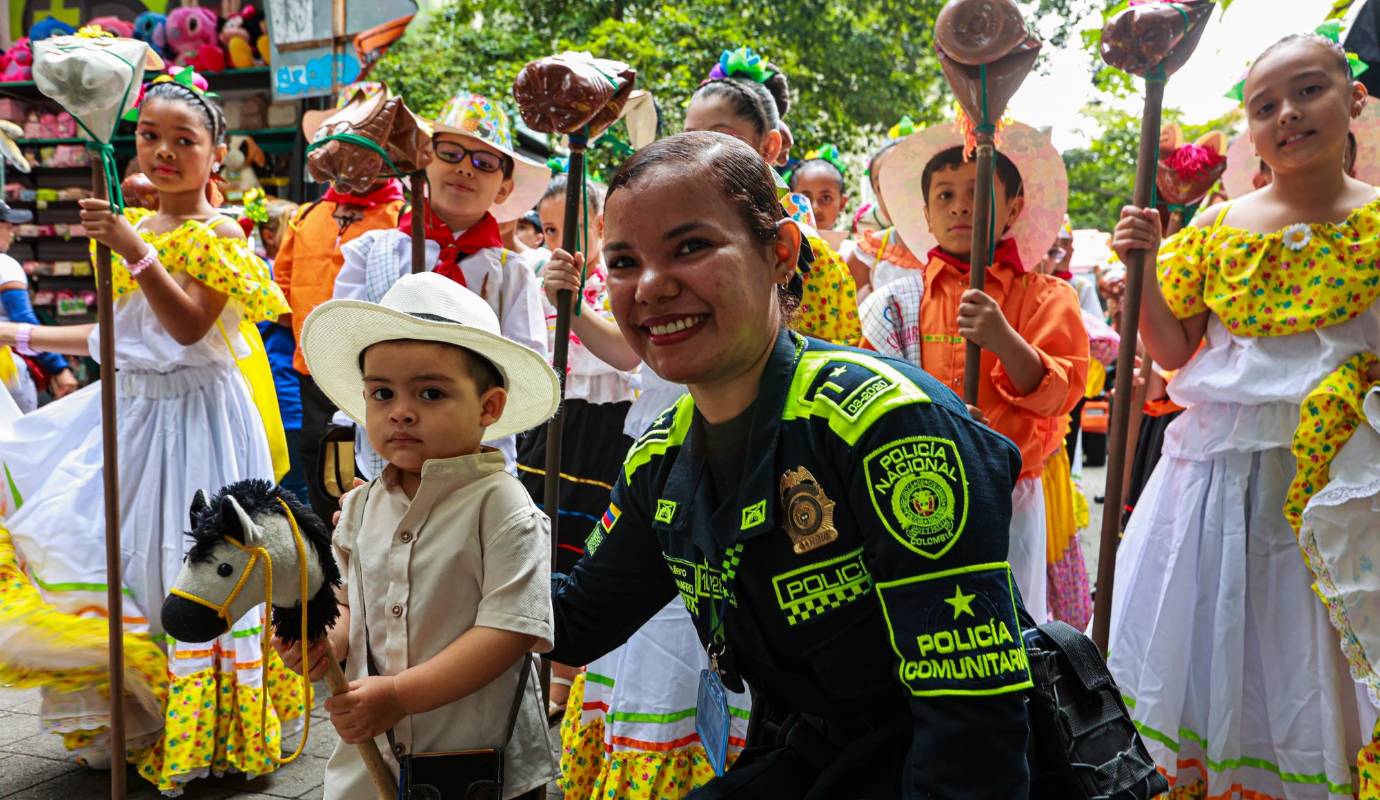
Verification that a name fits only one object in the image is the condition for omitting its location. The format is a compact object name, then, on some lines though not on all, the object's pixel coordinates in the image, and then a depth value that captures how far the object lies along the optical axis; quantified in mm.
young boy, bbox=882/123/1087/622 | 3027
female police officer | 1482
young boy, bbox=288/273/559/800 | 2066
